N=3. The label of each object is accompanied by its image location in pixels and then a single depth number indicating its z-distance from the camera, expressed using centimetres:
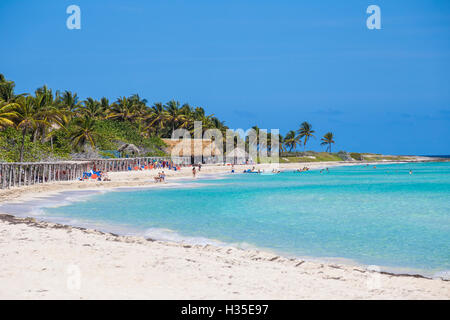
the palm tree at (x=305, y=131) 11362
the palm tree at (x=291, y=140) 11331
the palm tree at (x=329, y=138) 12606
